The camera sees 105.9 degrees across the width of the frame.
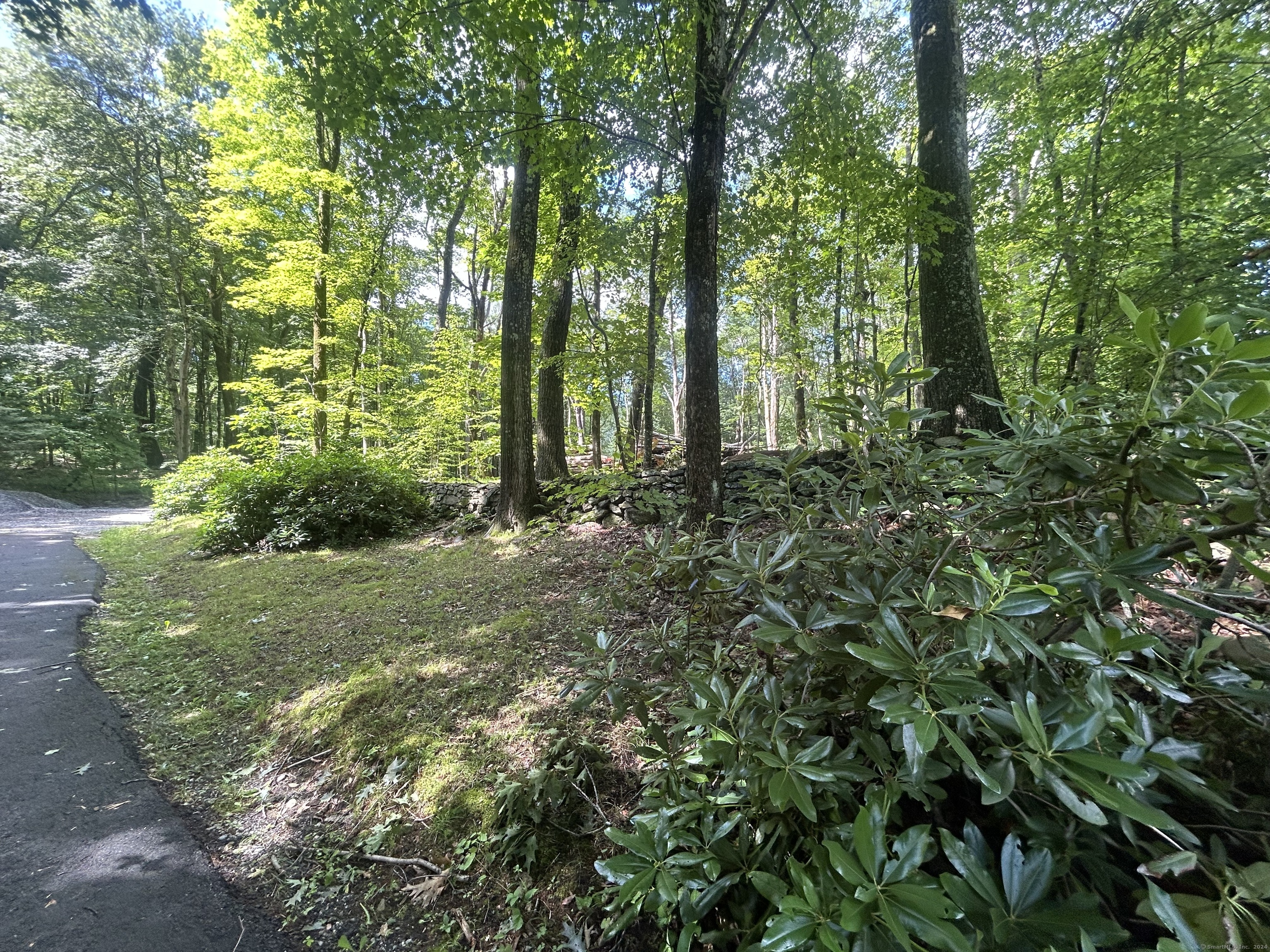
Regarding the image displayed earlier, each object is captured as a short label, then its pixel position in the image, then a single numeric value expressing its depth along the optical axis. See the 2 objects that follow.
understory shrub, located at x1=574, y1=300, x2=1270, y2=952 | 0.72
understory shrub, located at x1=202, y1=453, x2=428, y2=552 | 6.72
